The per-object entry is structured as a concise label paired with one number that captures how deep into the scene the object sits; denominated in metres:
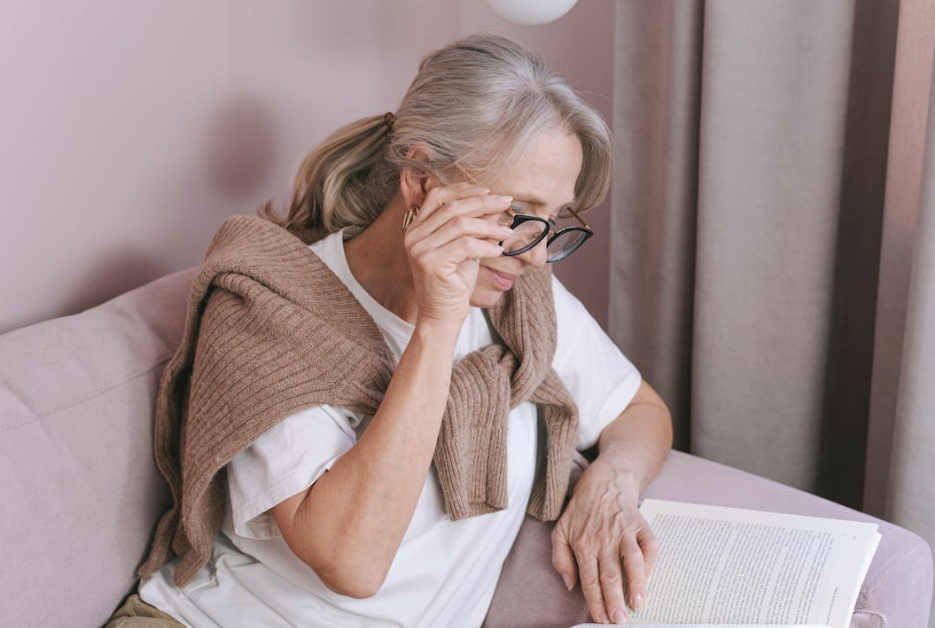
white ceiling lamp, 1.56
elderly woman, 1.14
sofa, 1.12
